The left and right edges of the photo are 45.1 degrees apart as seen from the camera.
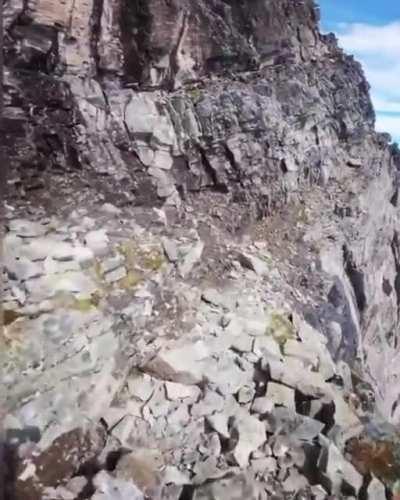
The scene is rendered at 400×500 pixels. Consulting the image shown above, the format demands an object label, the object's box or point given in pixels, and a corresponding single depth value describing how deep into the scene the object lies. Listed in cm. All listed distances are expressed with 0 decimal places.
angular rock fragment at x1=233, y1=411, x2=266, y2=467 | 482
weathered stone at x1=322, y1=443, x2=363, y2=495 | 469
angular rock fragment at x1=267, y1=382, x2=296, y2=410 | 566
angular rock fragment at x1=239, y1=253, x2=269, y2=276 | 852
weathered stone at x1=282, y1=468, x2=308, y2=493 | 464
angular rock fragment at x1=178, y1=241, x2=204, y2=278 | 765
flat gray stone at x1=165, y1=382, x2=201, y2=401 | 537
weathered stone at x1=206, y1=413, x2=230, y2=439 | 509
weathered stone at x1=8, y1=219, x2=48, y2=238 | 643
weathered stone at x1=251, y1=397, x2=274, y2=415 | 553
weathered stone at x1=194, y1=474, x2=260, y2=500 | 436
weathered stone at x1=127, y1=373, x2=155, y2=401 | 532
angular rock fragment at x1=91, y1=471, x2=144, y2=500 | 405
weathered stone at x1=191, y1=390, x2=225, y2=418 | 527
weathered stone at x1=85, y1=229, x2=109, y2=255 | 667
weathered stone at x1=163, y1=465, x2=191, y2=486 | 449
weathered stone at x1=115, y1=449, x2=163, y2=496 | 432
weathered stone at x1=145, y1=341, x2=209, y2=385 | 562
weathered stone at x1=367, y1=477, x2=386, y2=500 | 468
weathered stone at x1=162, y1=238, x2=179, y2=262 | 763
